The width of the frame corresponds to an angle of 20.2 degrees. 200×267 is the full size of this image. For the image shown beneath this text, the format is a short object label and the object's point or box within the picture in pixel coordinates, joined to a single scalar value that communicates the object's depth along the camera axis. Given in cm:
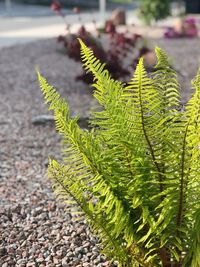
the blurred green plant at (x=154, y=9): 1505
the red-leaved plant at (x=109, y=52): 704
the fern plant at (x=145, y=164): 224
